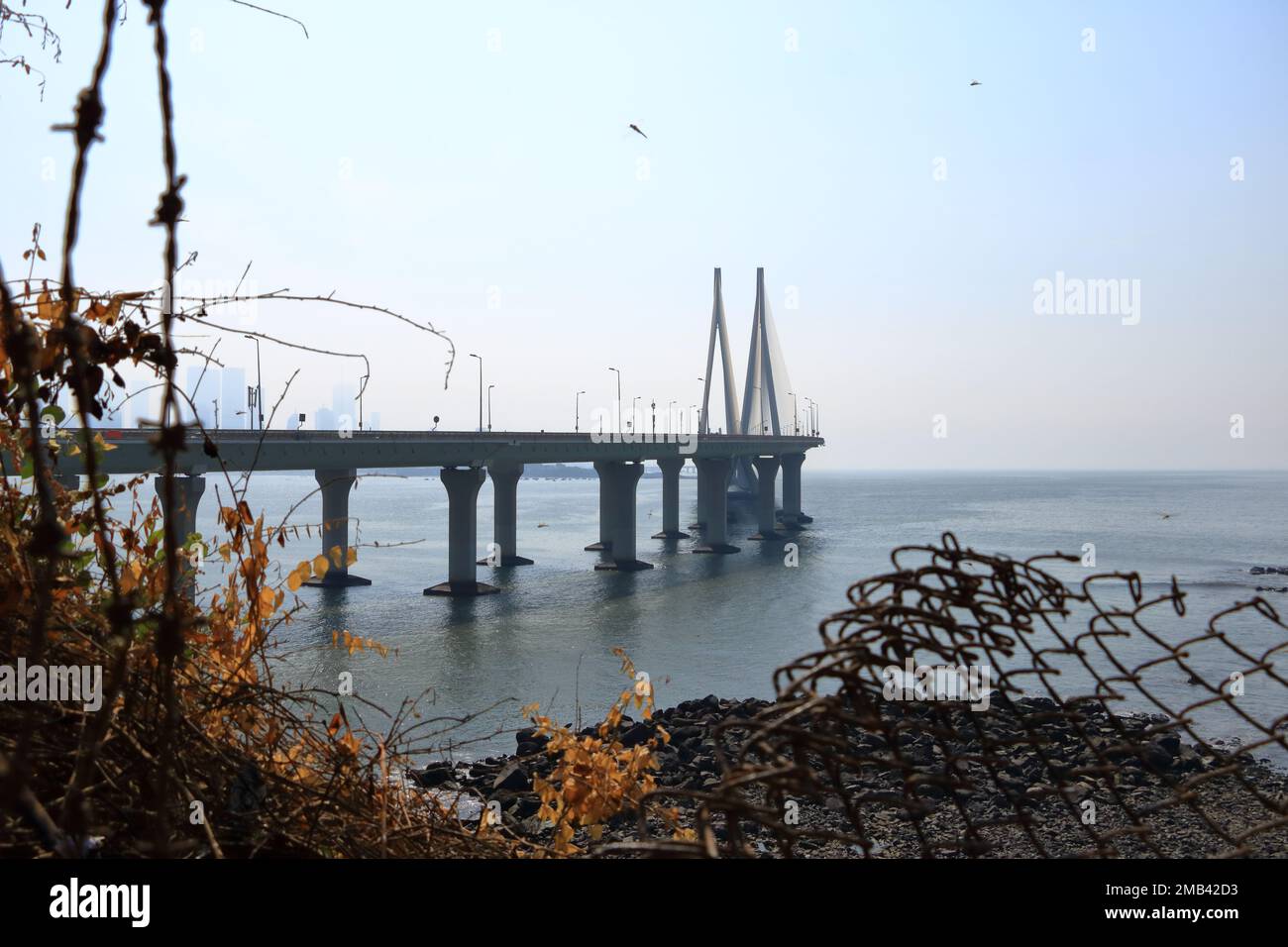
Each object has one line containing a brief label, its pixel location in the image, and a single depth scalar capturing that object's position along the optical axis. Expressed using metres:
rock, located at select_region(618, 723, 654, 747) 23.46
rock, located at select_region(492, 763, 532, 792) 19.70
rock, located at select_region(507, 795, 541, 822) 19.12
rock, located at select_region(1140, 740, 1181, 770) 23.26
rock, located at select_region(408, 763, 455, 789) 19.50
